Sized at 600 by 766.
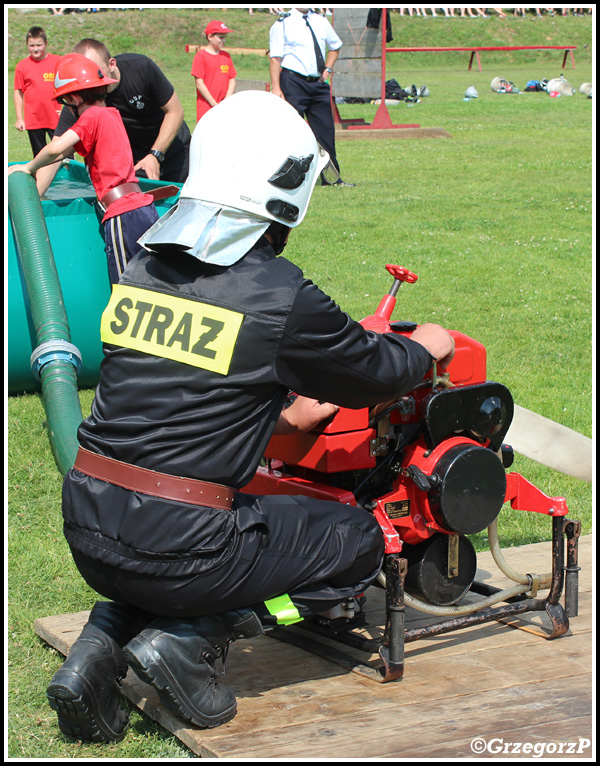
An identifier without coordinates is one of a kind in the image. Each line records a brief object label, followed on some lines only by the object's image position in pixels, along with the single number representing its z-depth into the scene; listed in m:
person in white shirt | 11.09
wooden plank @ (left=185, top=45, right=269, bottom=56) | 36.68
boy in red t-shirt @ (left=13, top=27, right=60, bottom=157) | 11.80
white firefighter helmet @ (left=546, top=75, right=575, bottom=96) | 25.45
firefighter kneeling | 2.44
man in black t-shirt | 6.61
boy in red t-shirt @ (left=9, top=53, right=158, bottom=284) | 5.52
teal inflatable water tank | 5.86
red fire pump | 2.85
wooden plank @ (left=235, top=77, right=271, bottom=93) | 21.47
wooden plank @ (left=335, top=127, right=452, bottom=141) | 16.97
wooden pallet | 2.48
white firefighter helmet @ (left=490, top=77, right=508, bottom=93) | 26.76
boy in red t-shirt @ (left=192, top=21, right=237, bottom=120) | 11.84
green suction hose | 4.82
